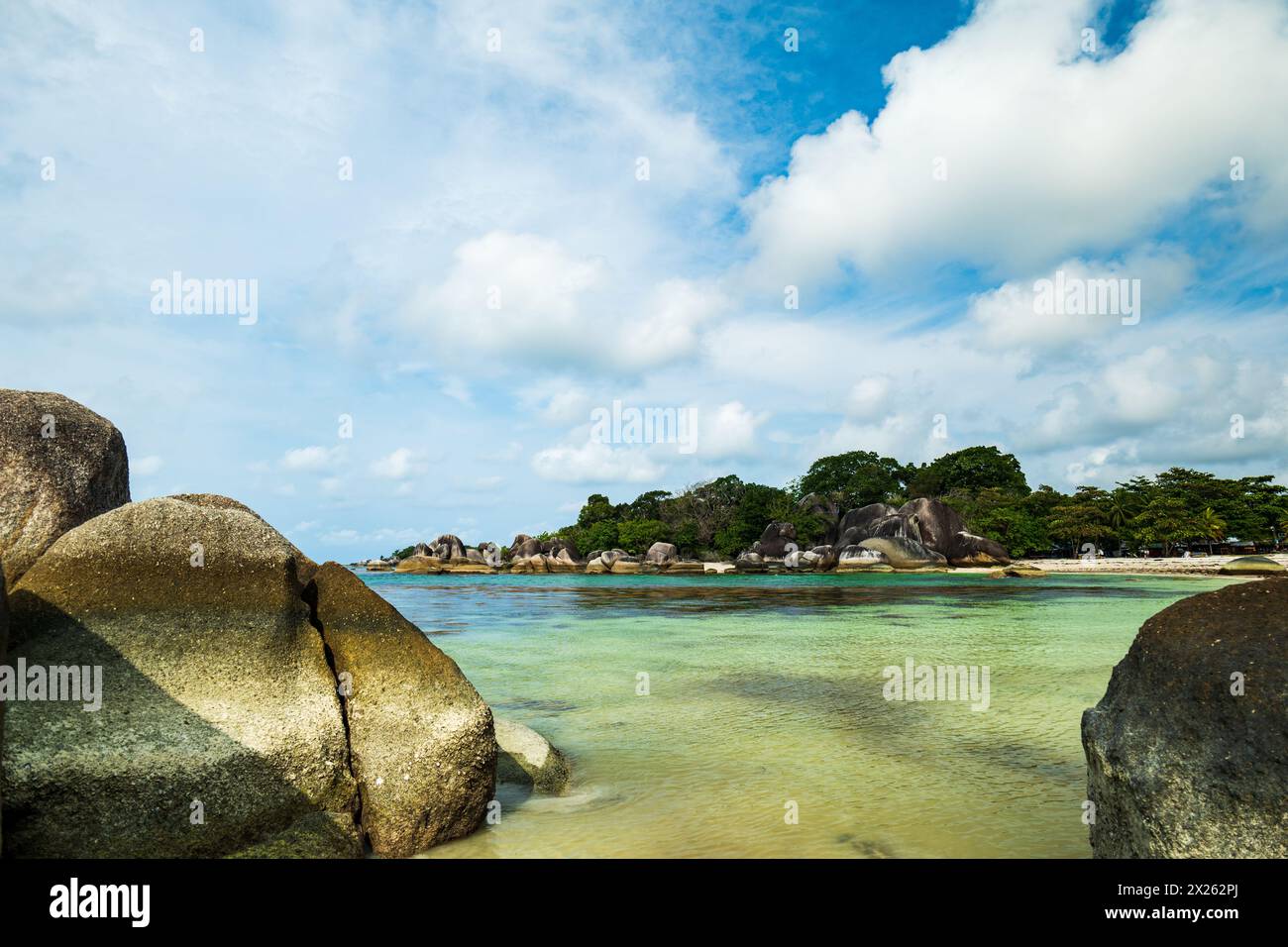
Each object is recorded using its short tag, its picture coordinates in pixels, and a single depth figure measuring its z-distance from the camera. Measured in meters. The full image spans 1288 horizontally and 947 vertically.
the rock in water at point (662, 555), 69.31
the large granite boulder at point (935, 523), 58.88
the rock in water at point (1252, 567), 40.02
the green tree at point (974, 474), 85.31
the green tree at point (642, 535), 84.00
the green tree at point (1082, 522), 66.00
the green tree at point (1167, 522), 63.00
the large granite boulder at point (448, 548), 81.31
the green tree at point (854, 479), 85.00
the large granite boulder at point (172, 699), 4.13
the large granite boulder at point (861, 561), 58.41
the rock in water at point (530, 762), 6.39
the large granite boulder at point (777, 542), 68.25
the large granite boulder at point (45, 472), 5.49
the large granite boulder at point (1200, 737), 3.41
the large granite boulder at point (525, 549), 81.56
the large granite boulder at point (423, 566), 80.00
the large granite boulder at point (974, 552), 57.56
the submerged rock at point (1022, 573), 49.12
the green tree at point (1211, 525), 63.47
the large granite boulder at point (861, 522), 61.59
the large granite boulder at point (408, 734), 4.82
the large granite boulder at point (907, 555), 57.25
